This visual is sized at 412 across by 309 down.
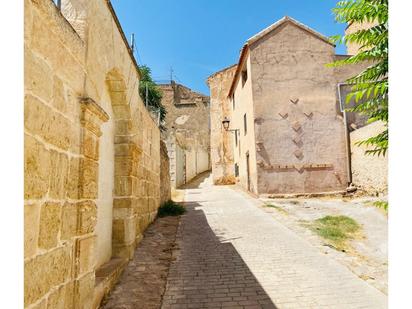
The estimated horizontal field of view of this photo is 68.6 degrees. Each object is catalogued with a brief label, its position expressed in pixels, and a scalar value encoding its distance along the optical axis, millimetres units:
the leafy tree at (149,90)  20734
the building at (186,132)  17594
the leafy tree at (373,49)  2607
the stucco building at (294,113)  12398
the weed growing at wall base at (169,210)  8685
